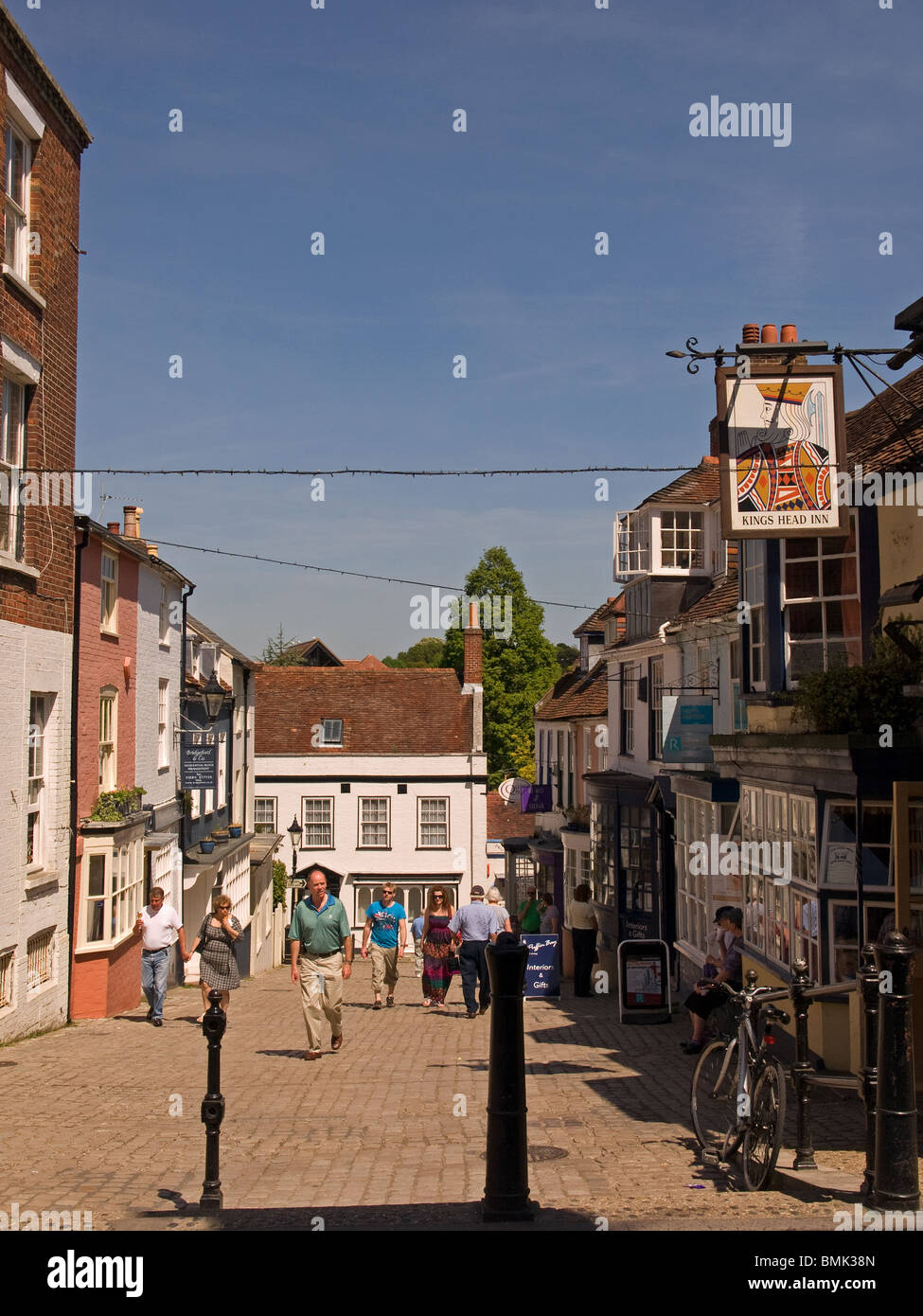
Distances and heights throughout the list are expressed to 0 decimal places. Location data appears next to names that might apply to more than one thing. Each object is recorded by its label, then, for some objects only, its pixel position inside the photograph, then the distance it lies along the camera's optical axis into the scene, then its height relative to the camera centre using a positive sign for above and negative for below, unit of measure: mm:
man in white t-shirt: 14836 -2431
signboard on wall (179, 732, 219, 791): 22609 -310
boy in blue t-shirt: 15664 -2493
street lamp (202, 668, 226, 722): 24016 +1057
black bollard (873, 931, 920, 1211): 5859 -1718
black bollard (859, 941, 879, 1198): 6441 -1566
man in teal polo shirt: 11906 -2058
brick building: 12875 +2483
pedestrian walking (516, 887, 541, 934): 19373 -2690
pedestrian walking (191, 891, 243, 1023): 13203 -2168
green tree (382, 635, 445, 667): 110500 +8830
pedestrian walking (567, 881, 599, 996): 18688 -2859
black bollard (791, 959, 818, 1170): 7312 -1796
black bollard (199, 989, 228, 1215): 6395 -1989
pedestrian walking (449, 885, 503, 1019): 15188 -2334
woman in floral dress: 16109 -2670
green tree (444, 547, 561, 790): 60125 +3529
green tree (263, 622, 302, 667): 74188 +5777
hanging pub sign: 10961 +2715
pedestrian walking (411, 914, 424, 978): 25897 -3926
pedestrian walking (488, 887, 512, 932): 15512 -2128
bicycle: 6781 -2047
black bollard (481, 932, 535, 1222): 5961 -1765
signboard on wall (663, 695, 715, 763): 17141 +272
